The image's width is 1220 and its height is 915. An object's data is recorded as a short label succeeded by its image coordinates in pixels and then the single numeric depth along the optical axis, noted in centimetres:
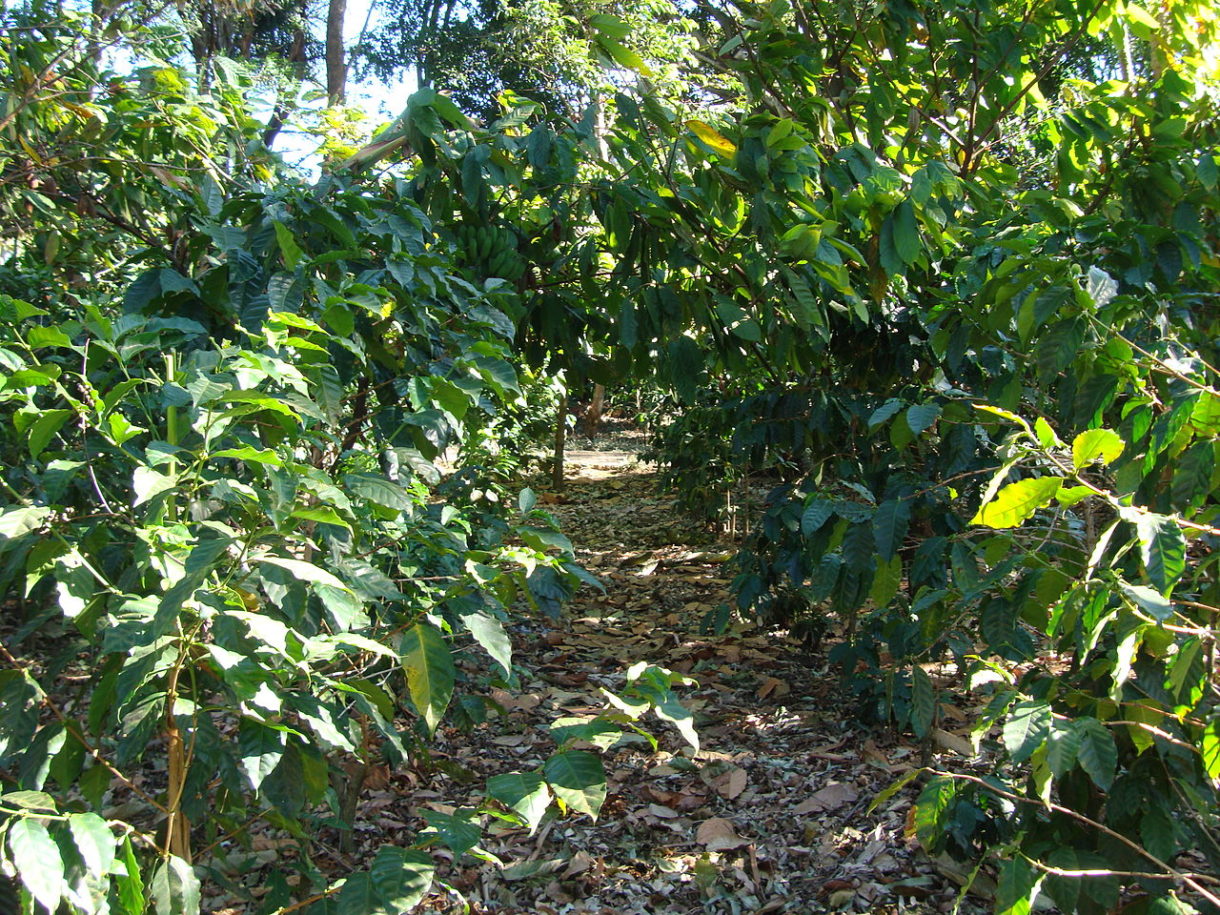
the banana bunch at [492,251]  265
